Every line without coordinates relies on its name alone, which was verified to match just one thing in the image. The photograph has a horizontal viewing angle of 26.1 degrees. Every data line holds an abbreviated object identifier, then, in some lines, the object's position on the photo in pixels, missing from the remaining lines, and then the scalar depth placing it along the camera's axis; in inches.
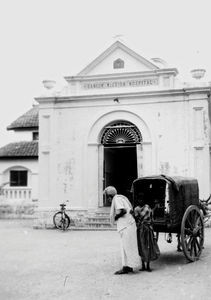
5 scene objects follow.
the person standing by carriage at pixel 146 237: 345.1
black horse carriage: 374.6
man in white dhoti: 338.0
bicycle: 642.6
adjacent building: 909.8
